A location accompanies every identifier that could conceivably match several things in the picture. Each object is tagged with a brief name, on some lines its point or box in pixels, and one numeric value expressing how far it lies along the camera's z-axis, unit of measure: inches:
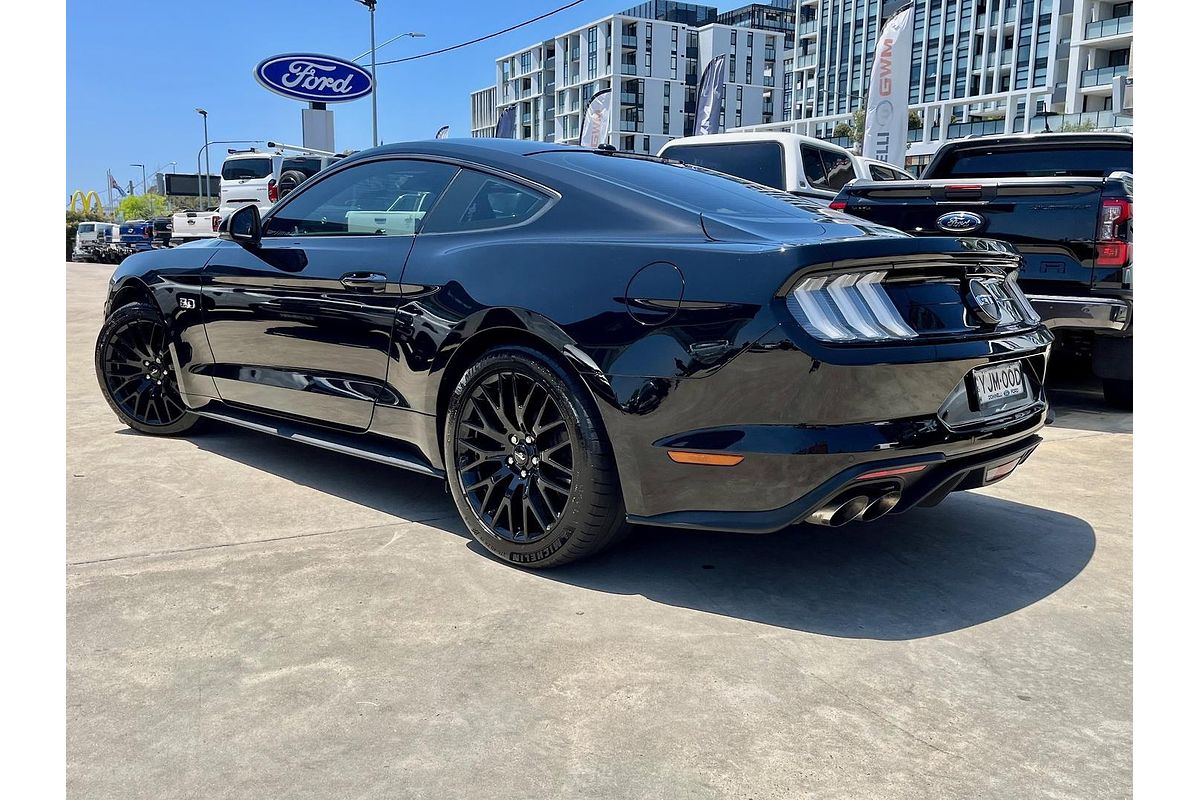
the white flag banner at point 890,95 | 808.3
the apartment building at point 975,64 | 2428.6
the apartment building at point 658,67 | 3932.1
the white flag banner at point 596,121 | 1510.8
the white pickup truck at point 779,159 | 374.3
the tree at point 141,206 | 5285.4
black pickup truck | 226.5
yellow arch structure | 3351.4
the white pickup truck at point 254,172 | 772.6
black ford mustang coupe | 108.9
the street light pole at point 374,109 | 1337.4
